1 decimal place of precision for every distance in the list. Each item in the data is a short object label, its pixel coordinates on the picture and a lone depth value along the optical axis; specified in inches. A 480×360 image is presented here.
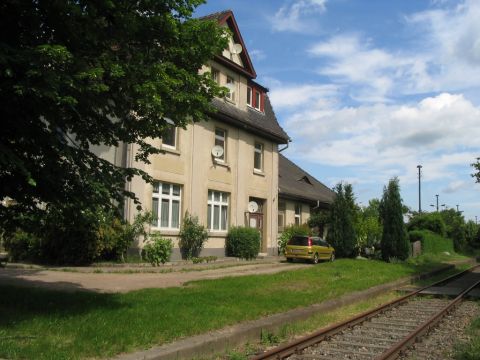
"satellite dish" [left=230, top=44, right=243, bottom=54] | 988.3
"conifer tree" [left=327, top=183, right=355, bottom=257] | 1066.1
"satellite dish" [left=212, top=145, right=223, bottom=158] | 922.3
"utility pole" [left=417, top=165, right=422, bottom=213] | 2381.3
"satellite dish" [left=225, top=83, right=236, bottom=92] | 968.8
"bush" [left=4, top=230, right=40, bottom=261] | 717.9
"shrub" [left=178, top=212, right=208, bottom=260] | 830.5
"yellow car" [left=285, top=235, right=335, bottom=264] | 939.3
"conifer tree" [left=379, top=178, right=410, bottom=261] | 1086.4
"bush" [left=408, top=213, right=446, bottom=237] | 1801.2
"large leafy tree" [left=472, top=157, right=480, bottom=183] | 851.4
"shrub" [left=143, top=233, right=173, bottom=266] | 748.0
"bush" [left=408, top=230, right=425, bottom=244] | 1539.9
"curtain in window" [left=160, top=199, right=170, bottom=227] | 812.0
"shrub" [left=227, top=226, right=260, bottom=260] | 930.1
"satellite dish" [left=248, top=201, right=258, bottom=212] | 1017.5
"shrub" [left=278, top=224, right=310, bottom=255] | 1143.6
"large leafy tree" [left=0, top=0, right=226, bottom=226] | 263.2
